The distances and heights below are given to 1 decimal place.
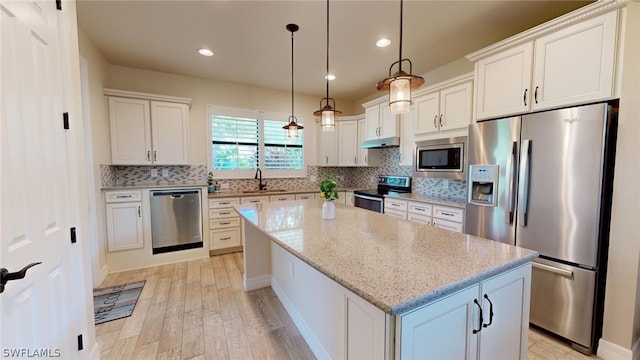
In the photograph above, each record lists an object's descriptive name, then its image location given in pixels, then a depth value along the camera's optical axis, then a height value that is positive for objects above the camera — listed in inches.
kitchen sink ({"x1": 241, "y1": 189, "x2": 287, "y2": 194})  167.5 -16.7
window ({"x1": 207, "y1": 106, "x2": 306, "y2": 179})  167.8 +15.0
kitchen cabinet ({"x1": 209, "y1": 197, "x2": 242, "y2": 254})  150.1 -36.0
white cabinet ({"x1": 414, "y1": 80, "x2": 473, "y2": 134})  114.0 +28.7
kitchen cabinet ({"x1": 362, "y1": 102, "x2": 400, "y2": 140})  153.9 +29.3
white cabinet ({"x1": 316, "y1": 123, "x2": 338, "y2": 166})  195.2 +14.6
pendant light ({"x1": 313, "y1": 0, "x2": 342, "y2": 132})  86.5 +17.8
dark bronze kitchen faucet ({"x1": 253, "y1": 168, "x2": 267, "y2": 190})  180.1 -8.1
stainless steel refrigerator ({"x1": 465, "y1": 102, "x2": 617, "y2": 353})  68.8 -10.4
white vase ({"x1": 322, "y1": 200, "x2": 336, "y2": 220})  81.8 -14.2
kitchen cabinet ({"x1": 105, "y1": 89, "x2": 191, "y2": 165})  132.5 +20.6
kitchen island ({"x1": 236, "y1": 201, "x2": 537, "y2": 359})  36.2 -19.6
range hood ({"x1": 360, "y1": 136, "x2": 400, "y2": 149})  152.5 +15.7
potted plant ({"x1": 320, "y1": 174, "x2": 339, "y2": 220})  78.8 -8.7
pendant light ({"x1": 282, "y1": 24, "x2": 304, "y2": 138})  100.0 +15.9
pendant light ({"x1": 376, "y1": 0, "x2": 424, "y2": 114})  55.5 +18.1
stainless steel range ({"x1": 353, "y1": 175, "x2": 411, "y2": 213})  153.3 -16.3
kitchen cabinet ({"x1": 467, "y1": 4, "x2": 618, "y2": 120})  68.0 +31.8
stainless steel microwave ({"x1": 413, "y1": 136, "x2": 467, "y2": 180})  115.7 +4.5
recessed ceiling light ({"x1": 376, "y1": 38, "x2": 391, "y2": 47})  112.7 +56.3
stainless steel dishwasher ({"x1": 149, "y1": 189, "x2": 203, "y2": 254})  134.8 -29.4
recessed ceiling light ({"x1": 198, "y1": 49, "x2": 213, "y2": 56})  122.5 +55.9
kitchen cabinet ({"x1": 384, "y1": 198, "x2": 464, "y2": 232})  111.4 -22.3
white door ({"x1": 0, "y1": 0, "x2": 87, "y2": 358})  39.4 -4.6
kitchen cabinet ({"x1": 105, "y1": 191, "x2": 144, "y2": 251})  124.5 -27.0
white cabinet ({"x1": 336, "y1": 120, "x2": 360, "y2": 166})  191.3 +19.0
